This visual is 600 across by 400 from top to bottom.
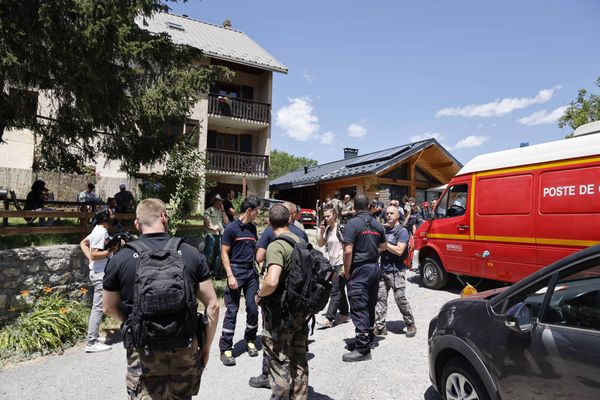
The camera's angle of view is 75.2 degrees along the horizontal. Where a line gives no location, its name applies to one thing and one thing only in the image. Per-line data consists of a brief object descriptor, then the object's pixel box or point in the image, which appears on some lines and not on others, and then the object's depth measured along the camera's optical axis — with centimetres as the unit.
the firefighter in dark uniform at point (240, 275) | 461
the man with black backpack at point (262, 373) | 397
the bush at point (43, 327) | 505
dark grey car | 212
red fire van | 558
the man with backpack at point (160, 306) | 215
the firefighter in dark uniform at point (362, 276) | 445
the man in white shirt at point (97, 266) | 508
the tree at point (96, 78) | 615
